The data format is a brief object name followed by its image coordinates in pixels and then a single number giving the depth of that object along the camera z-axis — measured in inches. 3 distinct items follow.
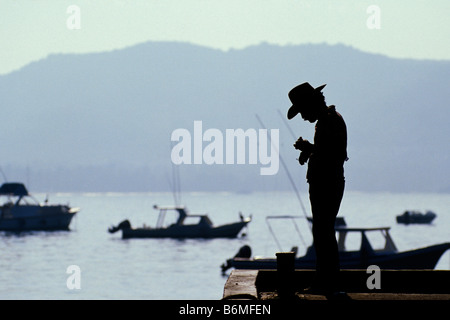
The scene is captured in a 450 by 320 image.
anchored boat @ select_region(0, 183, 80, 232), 3875.5
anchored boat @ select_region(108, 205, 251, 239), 3356.3
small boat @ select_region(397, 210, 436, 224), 5733.3
